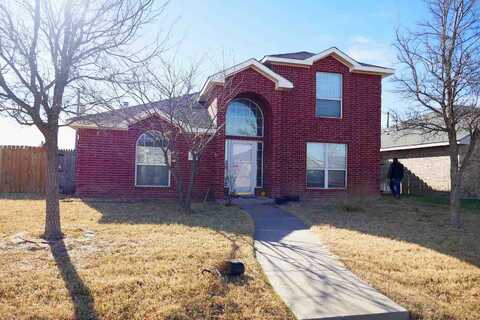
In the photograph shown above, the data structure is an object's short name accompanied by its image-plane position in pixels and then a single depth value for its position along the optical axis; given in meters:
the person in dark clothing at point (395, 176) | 17.98
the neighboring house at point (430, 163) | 18.50
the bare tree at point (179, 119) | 11.66
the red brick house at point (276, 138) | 14.34
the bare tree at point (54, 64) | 6.84
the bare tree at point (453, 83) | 10.06
